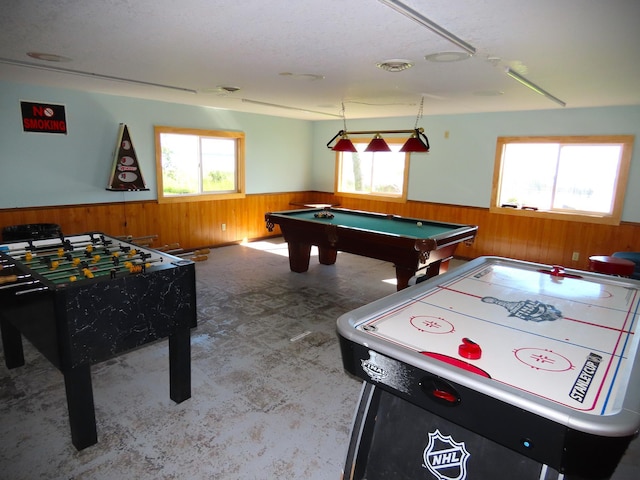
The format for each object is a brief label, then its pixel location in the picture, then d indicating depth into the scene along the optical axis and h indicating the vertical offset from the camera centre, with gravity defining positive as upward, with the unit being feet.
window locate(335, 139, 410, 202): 22.64 -0.06
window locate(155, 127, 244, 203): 19.30 +0.15
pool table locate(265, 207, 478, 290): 12.95 -2.25
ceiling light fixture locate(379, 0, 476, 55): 6.19 +2.63
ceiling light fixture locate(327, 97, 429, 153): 14.66 +1.09
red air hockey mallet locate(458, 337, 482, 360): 4.51 -2.00
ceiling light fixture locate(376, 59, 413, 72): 9.73 +2.74
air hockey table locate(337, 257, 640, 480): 3.45 -2.08
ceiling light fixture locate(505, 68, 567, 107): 10.36 +2.74
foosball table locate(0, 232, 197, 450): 6.22 -2.47
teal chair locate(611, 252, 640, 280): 12.95 -2.63
